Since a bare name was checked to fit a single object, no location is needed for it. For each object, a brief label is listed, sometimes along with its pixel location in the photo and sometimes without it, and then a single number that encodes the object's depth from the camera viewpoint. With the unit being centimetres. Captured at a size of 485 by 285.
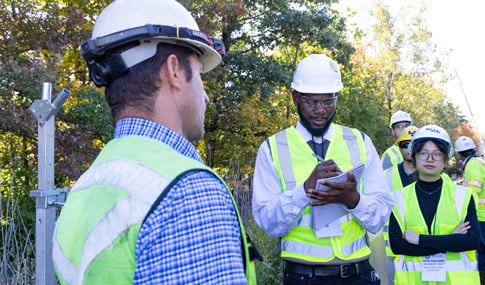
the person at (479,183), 754
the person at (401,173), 488
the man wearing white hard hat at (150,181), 119
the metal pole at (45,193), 257
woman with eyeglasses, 372
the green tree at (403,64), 3098
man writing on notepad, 317
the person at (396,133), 737
